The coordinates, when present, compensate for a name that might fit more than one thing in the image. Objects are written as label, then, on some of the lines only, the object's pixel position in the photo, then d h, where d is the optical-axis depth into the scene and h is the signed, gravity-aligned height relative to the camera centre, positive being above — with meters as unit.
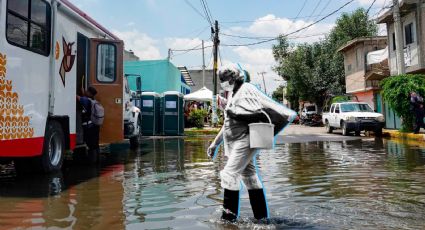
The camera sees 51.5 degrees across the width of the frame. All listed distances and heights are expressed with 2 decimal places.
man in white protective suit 4.50 +0.03
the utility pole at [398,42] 20.47 +4.22
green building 34.50 +4.91
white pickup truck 20.80 +0.67
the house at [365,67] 29.02 +4.71
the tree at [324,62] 38.72 +6.40
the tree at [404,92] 18.92 +1.72
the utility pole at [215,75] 26.16 +3.58
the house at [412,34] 22.89 +5.28
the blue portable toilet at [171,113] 22.00 +1.07
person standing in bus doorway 9.99 +0.25
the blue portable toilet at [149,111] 21.72 +1.17
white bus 6.65 +1.11
